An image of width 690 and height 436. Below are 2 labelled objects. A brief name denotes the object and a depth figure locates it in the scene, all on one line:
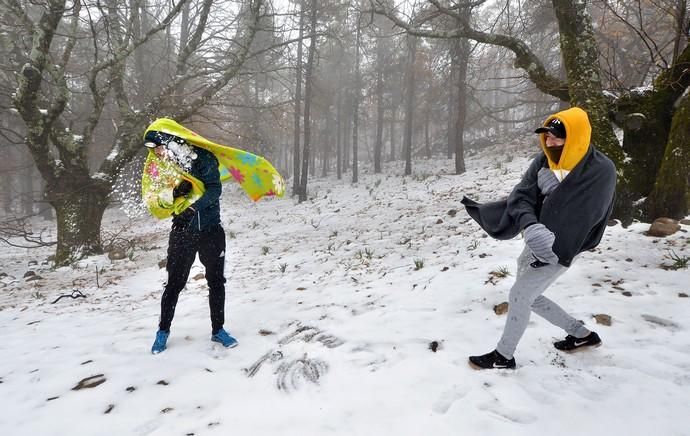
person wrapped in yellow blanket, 3.04
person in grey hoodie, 2.09
